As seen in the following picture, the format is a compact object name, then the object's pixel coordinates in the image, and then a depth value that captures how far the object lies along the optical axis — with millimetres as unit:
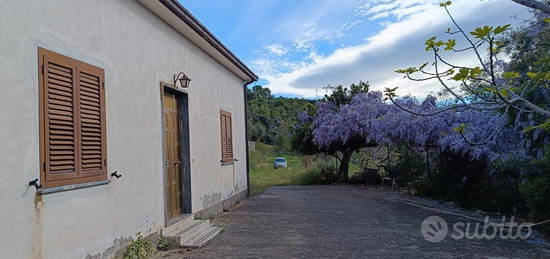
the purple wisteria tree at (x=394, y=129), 9352
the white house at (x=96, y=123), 3223
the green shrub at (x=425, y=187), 11938
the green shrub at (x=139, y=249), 4848
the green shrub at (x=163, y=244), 5646
